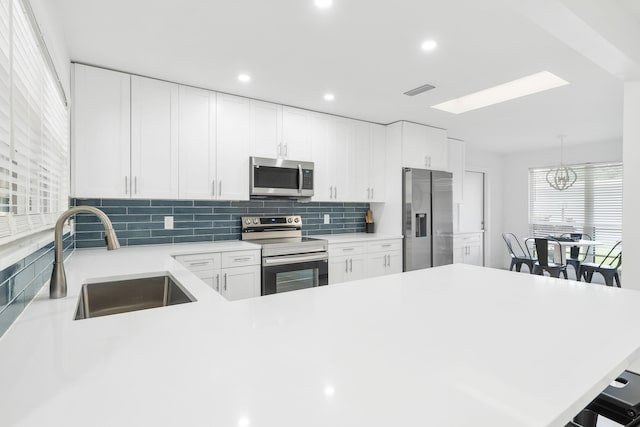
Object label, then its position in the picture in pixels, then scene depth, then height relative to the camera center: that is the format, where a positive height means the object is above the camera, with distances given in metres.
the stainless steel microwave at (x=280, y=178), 3.26 +0.34
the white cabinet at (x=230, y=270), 2.71 -0.51
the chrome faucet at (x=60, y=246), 1.21 -0.13
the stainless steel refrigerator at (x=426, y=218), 4.05 -0.08
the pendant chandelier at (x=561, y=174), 5.64 +0.69
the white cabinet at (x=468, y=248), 5.34 -0.61
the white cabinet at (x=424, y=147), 4.12 +0.85
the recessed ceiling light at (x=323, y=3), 1.78 +1.14
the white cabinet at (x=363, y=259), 3.48 -0.54
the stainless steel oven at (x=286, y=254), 3.00 -0.41
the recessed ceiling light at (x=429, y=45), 2.19 +1.13
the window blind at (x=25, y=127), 0.96 +0.32
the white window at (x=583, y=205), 5.34 +0.13
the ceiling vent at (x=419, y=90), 2.97 +1.14
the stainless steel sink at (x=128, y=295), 1.54 -0.43
